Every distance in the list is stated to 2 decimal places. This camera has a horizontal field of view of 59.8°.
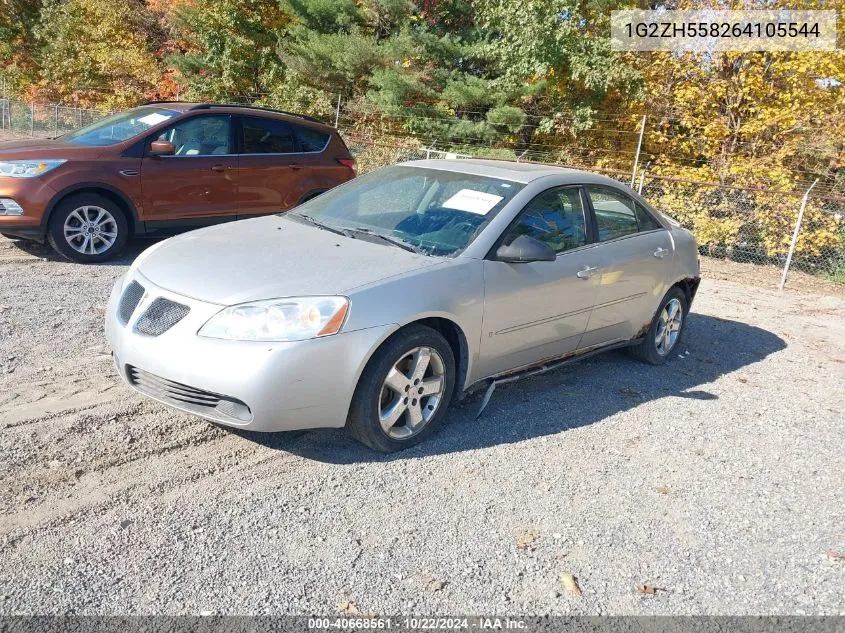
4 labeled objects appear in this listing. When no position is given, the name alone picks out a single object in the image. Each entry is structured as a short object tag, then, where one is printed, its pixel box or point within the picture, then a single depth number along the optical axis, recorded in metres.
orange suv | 7.32
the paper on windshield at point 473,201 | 4.80
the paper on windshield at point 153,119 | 8.12
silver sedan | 3.68
